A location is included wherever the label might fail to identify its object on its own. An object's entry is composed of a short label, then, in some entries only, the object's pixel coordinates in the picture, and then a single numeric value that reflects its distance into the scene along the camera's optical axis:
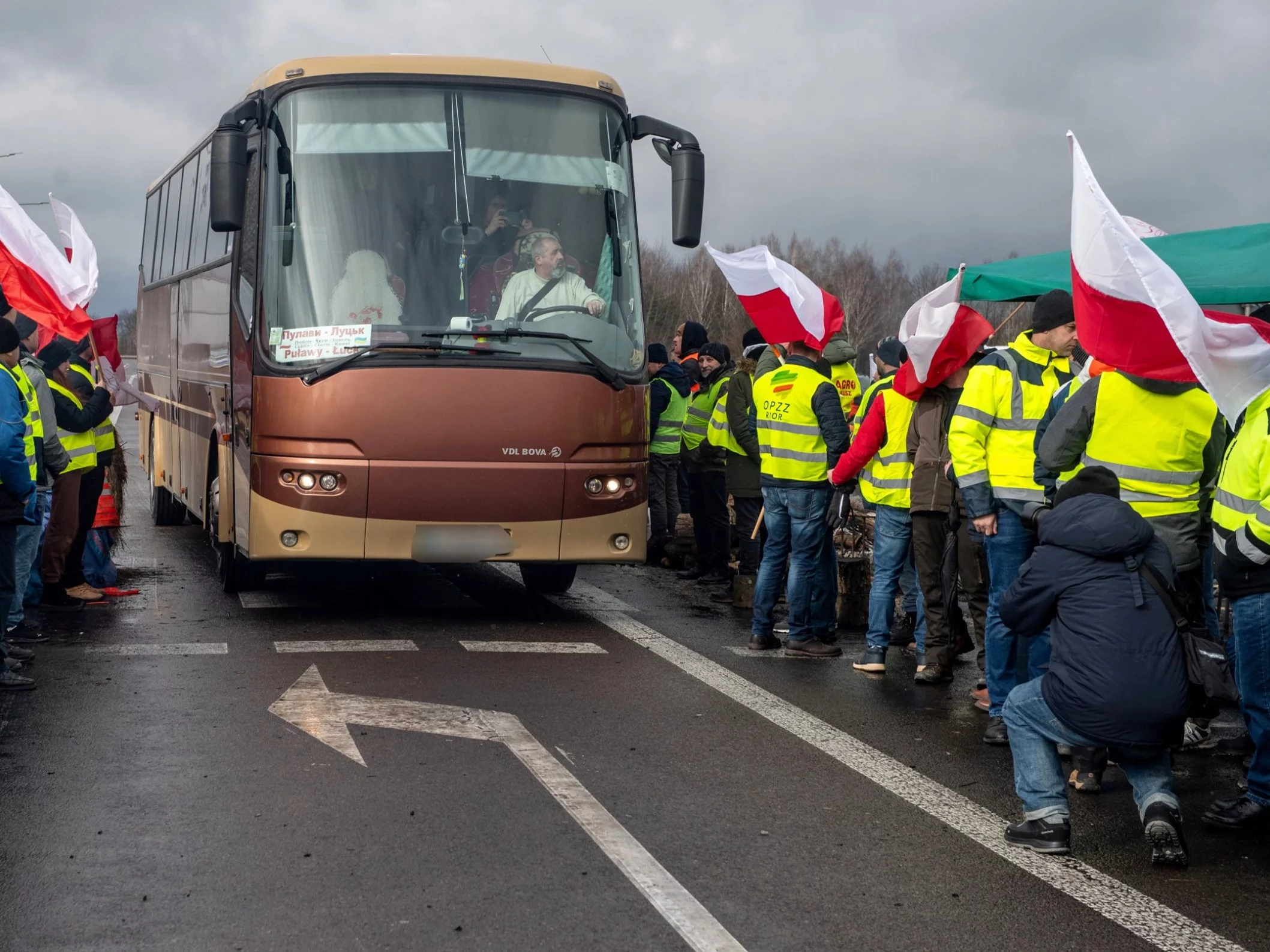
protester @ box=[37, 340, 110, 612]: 9.90
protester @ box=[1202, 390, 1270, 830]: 5.52
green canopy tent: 9.12
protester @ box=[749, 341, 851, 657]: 9.18
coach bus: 9.43
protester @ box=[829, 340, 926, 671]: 8.76
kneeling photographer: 5.15
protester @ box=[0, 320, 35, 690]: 7.50
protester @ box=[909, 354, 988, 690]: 8.24
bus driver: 9.66
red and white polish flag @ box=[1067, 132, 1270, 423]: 5.67
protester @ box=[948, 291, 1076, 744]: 7.14
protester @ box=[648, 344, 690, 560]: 13.68
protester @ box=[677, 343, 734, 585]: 12.70
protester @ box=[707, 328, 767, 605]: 11.53
